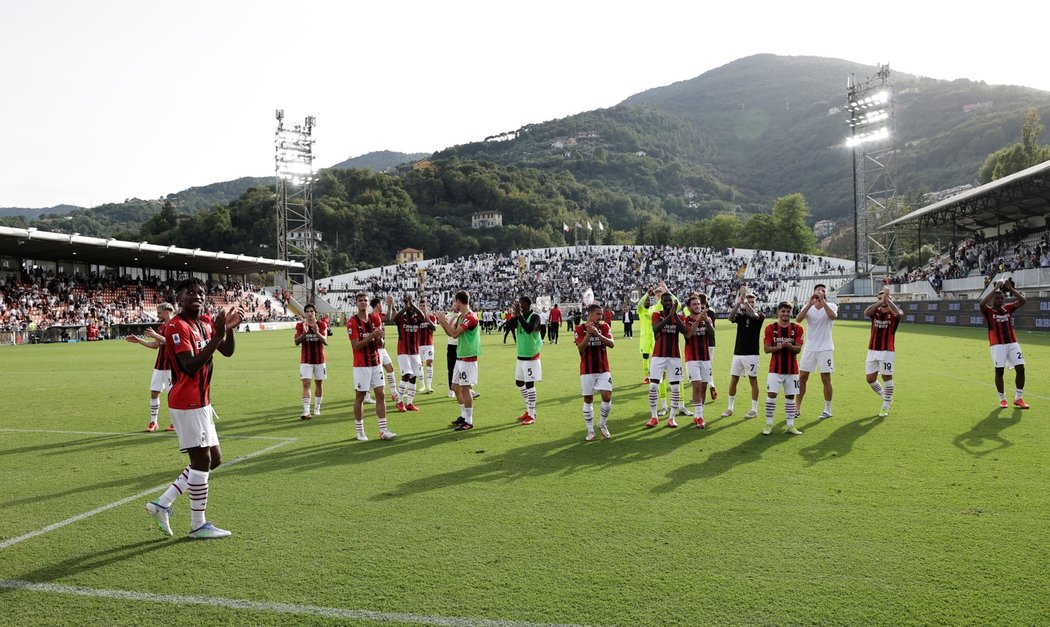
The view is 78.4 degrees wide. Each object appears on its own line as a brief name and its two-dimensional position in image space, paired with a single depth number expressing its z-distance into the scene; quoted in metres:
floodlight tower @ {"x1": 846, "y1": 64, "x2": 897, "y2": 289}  53.06
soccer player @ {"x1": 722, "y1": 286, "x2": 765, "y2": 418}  10.54
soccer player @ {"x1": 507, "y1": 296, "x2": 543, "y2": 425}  10.14
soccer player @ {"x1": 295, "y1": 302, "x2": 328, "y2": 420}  11.46
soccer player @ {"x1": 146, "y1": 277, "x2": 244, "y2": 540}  5.38
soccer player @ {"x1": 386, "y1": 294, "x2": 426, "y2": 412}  11.66
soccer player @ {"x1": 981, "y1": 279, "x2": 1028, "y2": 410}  10.52
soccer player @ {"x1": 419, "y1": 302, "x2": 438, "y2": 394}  13.05
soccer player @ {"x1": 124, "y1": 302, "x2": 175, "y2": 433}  10.38
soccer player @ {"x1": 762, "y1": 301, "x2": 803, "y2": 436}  9.03
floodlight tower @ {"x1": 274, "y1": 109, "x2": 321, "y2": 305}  63.38
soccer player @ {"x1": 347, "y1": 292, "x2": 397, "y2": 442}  9.12
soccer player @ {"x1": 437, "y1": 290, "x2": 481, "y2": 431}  10.03
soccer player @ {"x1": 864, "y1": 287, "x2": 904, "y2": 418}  10.42
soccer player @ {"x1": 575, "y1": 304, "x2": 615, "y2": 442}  8.87
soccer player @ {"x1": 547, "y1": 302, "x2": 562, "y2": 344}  29.94
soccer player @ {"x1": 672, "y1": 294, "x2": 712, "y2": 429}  9.77
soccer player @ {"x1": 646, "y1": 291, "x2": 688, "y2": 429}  9.65
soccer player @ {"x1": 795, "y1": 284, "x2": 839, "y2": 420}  10.28
